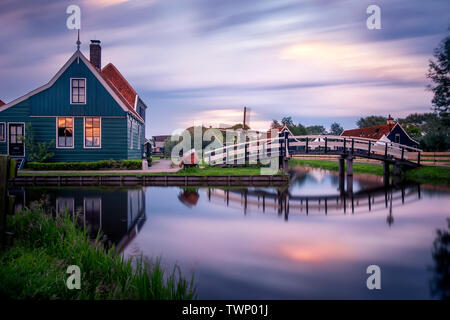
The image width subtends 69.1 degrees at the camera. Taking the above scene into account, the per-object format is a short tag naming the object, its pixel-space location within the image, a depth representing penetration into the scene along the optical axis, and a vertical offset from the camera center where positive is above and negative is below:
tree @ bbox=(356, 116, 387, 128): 95.03 +11.20
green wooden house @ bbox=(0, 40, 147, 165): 22.22 +2.63
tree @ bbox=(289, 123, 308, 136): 77.18 +7.04
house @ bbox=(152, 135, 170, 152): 89.51 +5.16
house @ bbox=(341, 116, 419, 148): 51.78 +3.90
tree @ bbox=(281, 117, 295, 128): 87.16 +10.30
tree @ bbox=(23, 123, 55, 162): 21.61 +0.69
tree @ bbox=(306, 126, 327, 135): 149.50 +13.27
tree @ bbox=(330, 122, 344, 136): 141.79 +13.08
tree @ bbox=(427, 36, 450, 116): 26.42 +6.47
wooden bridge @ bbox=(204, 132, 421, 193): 24.47 +0.25
